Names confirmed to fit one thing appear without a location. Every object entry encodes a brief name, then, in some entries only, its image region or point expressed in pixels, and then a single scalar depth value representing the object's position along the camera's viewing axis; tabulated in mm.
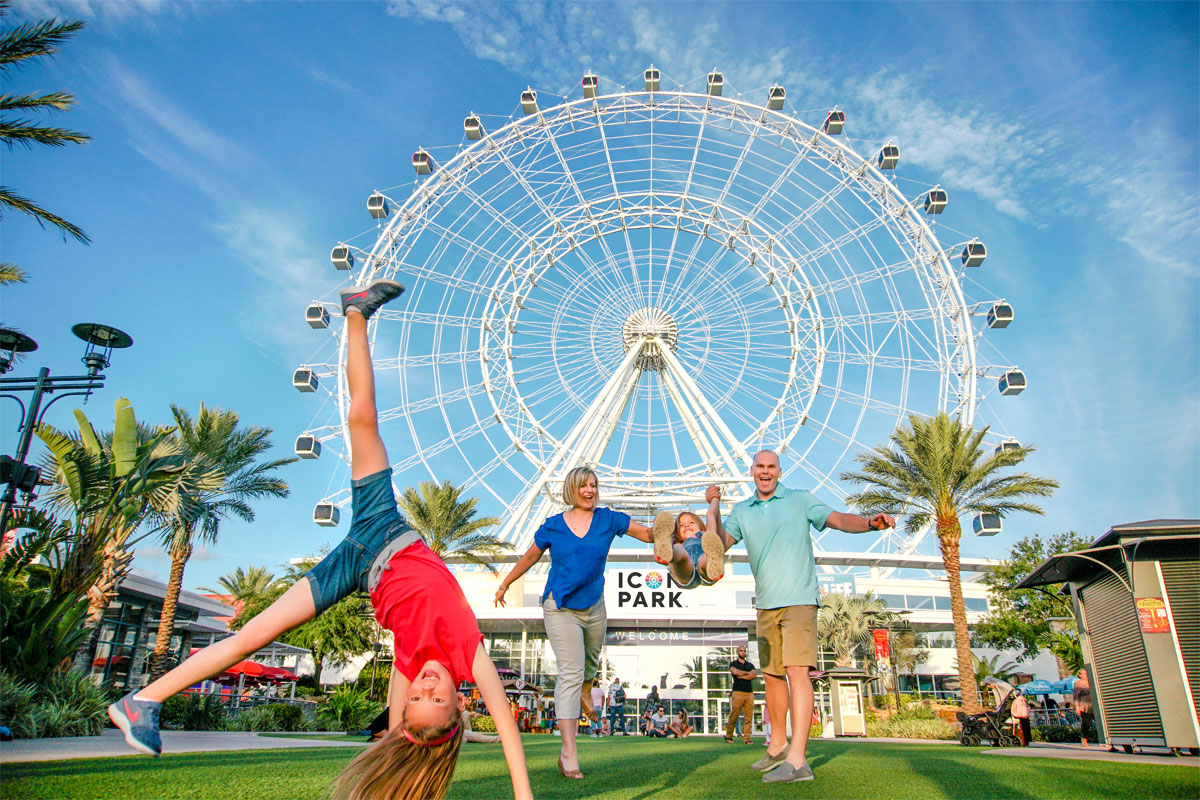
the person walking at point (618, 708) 18119
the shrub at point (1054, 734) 15641
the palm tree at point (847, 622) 31375
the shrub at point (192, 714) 14320
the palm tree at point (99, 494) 11779
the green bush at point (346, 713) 16938
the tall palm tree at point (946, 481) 19109
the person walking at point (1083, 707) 13227
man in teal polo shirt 4141
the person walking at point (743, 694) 10109
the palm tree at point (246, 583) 44531
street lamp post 10117
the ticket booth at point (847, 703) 18453
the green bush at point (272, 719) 15344
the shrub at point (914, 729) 17641
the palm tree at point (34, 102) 10008
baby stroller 11273
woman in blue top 4316
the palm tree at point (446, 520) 23953
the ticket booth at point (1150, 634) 8133
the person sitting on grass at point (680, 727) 17266
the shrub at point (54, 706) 8898
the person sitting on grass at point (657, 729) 17855
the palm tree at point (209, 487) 17766
